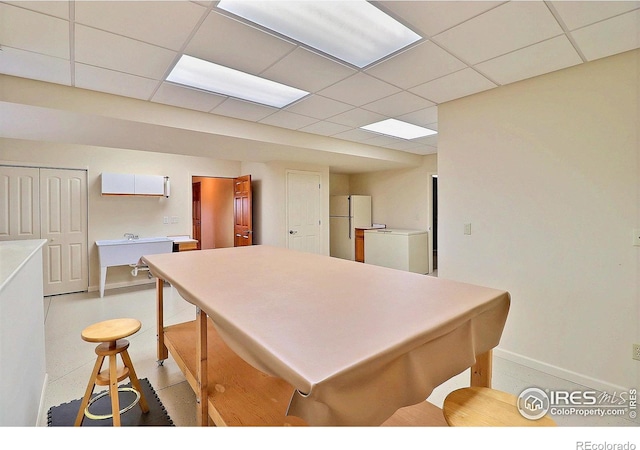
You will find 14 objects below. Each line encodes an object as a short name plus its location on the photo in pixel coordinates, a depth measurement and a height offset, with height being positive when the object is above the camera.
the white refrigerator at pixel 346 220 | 6.68 +0.02
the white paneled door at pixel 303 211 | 5.48 +0.19
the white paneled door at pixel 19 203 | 4.16 +0.25
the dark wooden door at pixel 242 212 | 5.77 +0.18
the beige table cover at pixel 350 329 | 0.79 -0.37
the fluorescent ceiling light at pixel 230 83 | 2.34 +1.21
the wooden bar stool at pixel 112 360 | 1.64 -0.81
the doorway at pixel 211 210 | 7.29 +0.26
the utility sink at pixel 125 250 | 4.44 -0.46
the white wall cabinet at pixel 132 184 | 4.65 +0.60
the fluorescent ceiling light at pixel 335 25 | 1.64 +1.20
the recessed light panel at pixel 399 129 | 3.80 +1.26
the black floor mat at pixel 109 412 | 1.81 -1.24
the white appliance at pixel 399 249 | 5.47 -0.54
